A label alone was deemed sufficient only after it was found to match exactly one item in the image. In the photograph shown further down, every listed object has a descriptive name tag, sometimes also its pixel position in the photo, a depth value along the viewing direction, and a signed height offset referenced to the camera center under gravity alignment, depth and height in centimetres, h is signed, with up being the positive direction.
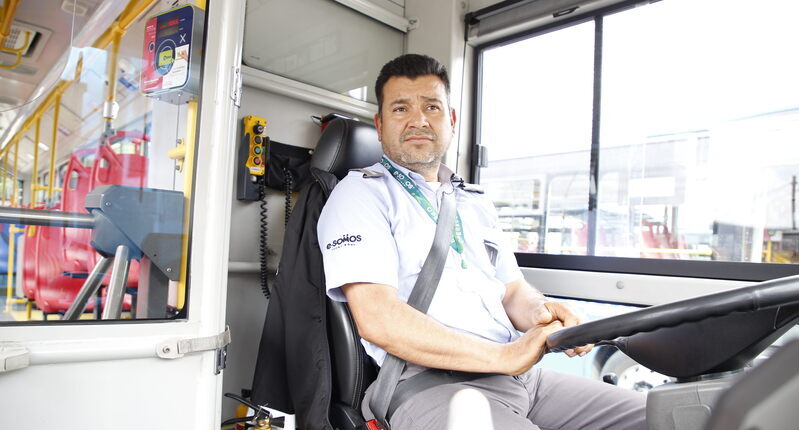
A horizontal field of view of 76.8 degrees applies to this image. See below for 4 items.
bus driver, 128 -17
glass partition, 113 +2
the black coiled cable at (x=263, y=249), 204 -11
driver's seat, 142 -36
